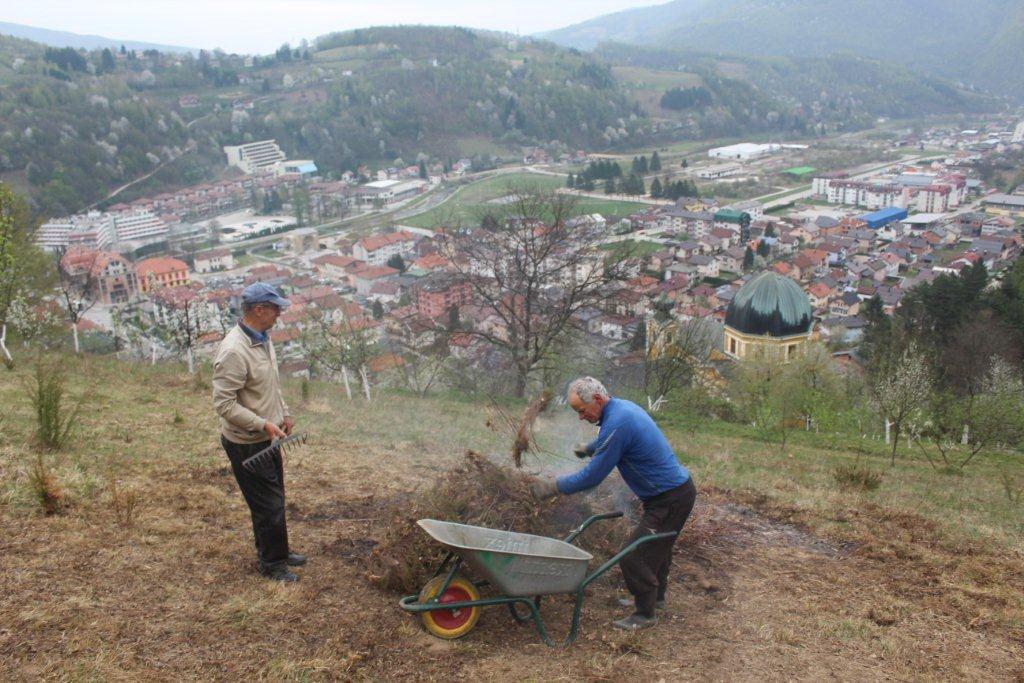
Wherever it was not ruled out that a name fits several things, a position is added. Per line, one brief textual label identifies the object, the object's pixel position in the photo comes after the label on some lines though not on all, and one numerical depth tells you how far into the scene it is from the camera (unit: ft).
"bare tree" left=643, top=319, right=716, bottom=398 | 52.85
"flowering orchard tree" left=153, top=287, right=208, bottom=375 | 44.21
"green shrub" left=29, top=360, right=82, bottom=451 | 18.07
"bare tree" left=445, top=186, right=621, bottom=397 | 41.39
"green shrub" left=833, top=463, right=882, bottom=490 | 21.76
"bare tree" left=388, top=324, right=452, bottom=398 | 50.14
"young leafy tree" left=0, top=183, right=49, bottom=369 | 35.27
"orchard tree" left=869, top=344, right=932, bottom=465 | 34.40
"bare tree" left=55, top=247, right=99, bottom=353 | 50.47
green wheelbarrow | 11.12
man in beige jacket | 11.80
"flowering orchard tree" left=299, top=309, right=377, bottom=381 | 50.03
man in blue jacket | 11.96
